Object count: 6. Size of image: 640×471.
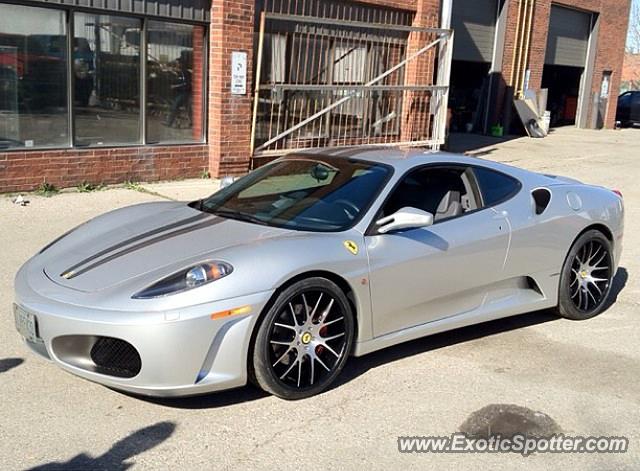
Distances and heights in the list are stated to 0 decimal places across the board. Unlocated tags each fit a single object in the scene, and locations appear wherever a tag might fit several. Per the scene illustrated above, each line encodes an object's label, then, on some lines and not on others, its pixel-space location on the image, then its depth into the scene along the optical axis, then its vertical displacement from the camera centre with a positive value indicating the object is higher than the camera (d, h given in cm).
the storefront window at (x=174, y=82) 1094 -6
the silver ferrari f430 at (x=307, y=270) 386 -109
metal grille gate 1220 +18
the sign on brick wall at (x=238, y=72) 1141 +14
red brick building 970 -5
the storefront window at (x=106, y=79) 1012 -7
